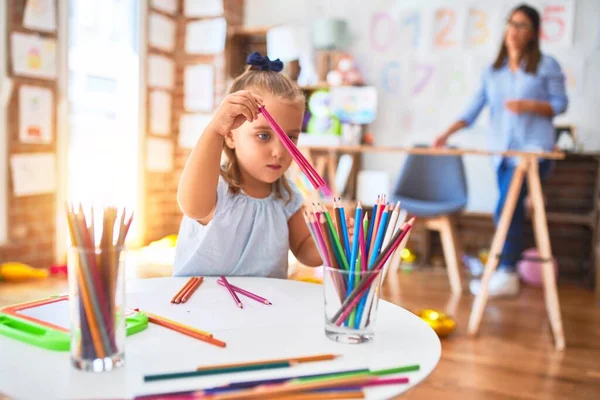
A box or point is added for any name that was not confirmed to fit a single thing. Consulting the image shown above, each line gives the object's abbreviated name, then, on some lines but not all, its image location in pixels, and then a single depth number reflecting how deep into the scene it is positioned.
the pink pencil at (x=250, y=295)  0.79
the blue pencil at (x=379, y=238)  0.64
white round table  0.50
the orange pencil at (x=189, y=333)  0.61
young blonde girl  1.07
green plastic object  0.58
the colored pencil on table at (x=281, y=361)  0.53
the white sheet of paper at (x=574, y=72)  3.57
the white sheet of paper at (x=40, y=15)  2.81
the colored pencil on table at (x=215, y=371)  0.51
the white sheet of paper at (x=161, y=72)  3.83
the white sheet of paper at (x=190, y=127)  4.06
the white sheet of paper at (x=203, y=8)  4.00
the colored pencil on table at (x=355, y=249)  0.63
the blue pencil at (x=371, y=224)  0.65
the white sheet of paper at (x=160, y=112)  3.89
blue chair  2.79
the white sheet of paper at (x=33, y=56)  2.77
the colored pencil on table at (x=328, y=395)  0.47
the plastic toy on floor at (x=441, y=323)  2.14
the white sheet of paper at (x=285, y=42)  3.77
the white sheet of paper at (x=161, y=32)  3.80
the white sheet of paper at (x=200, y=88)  4.05
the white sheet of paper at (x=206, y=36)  4.01
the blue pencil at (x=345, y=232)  0.65
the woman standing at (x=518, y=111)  2.65
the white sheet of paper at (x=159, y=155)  3.89
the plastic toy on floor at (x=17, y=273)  2.70
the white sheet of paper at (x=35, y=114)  2.81
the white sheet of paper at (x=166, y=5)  3.82
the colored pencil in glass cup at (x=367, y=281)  0.62
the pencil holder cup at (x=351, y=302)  0.62
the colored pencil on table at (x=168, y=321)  0.64
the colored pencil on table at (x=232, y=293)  0.77
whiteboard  3.57
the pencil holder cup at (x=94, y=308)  0.52
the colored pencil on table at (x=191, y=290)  0.78
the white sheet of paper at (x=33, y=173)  2.79
